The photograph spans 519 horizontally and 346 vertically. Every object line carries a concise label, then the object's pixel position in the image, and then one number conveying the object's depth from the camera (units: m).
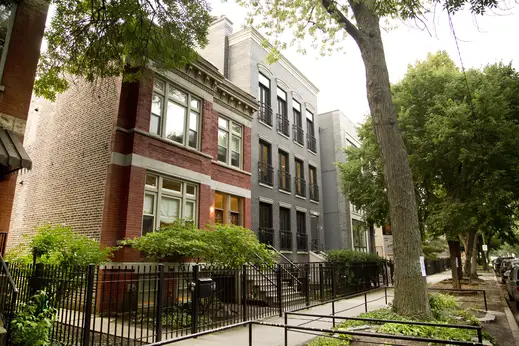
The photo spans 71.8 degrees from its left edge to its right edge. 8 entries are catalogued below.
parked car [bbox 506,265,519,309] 13.77
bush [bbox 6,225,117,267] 8.16
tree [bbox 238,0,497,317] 8.75
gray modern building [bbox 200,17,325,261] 19.12
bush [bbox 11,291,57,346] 5.98
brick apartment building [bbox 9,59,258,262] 11.31
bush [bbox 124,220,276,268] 10.22
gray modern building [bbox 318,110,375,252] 24.59
